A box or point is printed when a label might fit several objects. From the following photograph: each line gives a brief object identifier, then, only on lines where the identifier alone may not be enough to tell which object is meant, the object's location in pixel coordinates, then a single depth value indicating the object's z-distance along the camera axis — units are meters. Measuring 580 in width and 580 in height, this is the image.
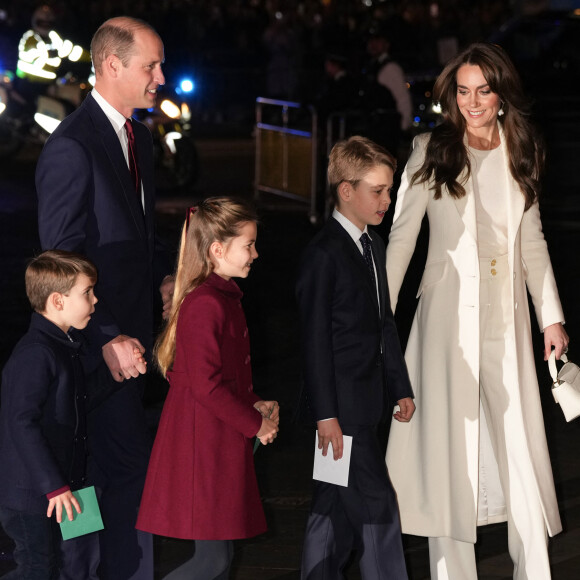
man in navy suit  9.25
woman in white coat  10.16
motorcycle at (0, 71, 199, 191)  34.62
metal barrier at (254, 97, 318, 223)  31.61
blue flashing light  38.74
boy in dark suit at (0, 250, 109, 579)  8.58
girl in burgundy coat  8.76
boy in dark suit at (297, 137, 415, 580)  9.47
